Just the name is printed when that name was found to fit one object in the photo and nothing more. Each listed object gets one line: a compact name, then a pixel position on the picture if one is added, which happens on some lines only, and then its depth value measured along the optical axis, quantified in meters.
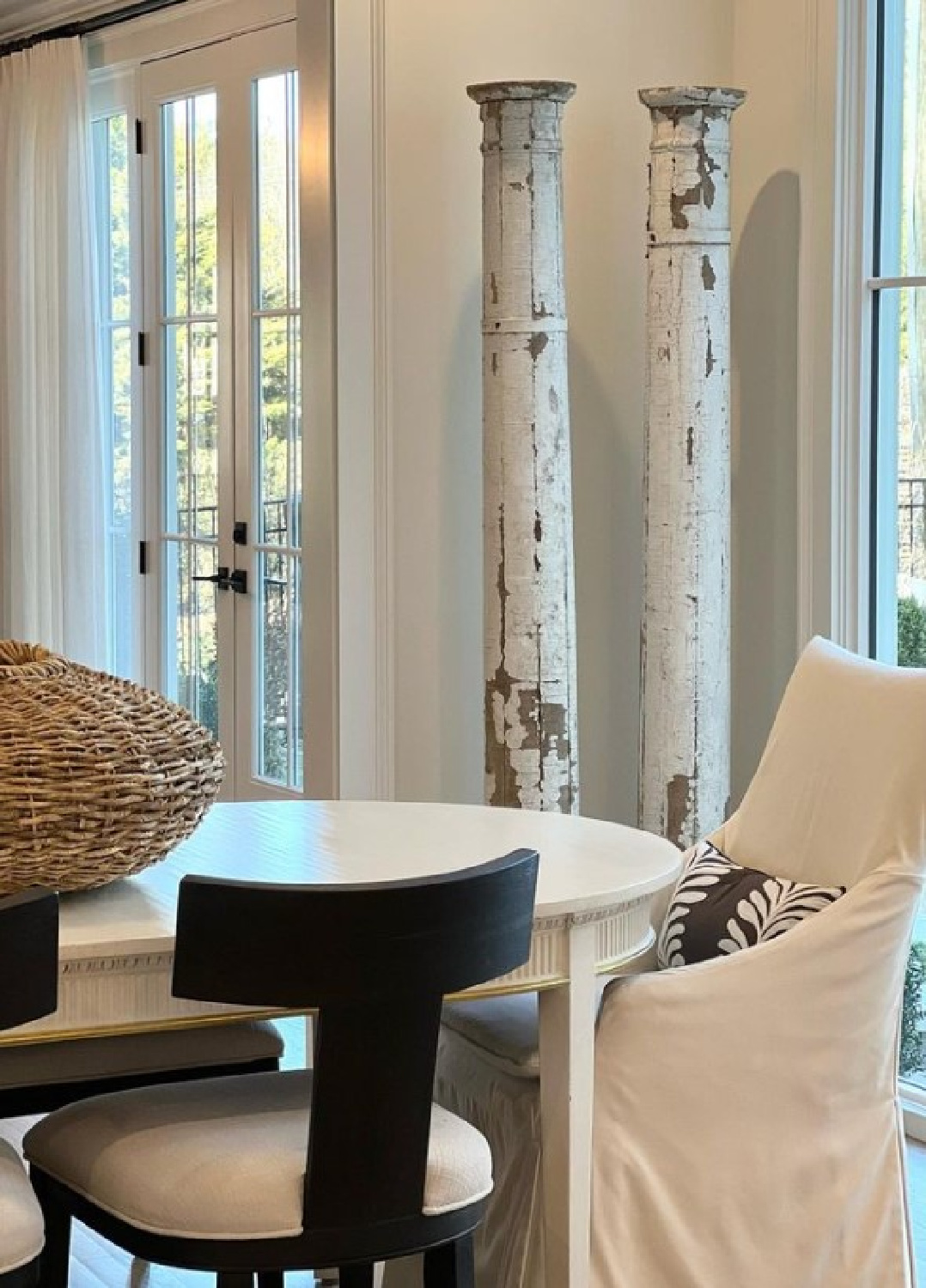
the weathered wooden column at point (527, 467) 3.28
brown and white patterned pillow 2.49
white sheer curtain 5.43
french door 4.83
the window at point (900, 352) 3.47
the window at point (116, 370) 5.50
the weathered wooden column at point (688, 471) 3.41
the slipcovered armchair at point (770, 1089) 2.28
